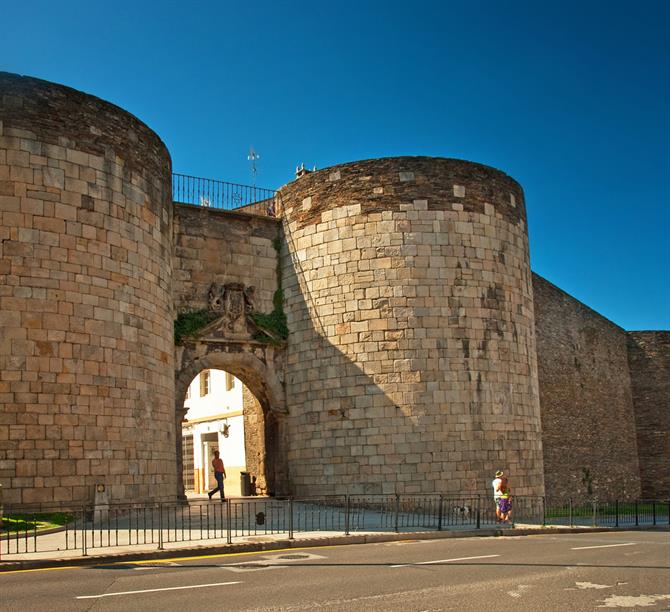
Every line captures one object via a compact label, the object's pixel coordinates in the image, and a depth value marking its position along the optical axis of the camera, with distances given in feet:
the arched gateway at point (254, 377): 67.67
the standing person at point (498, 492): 60.70
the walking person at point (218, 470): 69.11
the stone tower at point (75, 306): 51.03
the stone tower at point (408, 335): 66.39
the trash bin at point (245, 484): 80.94
